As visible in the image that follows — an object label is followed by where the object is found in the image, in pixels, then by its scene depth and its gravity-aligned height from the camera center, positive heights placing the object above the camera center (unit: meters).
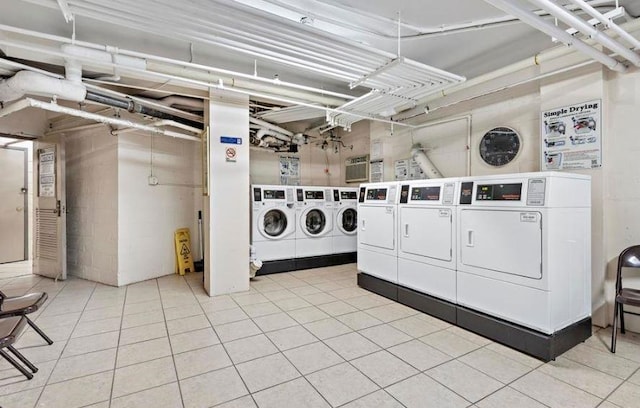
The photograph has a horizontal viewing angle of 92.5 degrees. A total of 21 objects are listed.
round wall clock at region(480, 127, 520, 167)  3.71 +0.69
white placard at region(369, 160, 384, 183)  5.51 +0.57
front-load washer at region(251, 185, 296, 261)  4.80 -0.33
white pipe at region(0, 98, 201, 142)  3.04 +1.00
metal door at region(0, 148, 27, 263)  5.65 +0.00
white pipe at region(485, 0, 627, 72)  1.80 +1.16
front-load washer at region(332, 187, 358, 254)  5.59 -0.33
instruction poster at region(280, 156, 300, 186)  6.45 +0.68
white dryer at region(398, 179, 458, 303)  3.05 -0.38
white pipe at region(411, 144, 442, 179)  4.52 +0.58
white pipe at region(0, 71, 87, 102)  2.71 +1.06
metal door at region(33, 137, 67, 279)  4.61 -0.08
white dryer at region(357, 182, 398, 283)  3.73 -0.37
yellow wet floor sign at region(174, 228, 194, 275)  4.98 -0.80
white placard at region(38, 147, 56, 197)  4.65 +0.49
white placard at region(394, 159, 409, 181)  5.05 +0.54
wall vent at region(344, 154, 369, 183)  6.21 +0.69
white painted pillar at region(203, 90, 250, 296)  3.85 +0.04
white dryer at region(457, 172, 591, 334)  2.36 -0.40
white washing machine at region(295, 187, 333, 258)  5.20 -0.34
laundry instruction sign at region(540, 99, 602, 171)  2.89 +0.63
